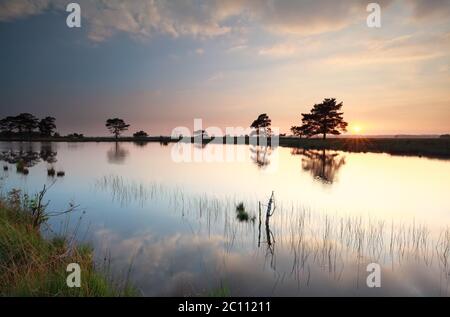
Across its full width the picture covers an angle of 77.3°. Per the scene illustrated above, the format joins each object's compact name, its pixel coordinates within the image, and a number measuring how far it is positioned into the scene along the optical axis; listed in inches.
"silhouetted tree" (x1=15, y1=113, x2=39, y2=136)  4456.2
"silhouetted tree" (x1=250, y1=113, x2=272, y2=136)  4173.2
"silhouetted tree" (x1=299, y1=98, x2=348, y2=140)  2903.5
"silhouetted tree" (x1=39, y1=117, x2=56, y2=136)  4581.7
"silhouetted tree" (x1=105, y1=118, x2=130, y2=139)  4788.4
